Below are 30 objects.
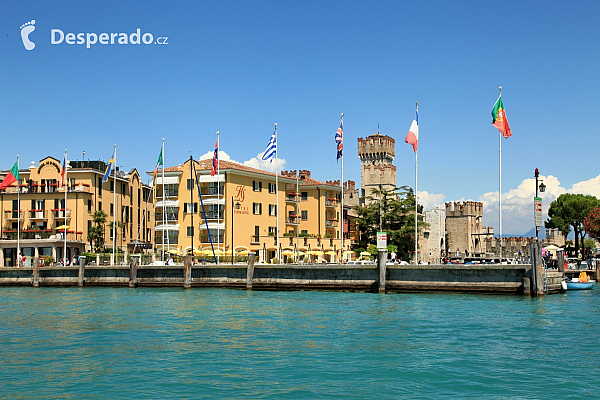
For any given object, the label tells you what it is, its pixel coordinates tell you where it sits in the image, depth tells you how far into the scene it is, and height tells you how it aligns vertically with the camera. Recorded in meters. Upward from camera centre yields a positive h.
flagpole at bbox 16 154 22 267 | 66.94 -0.39
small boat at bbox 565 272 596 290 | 53.05 -3.83
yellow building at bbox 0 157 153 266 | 75.19 +4.03
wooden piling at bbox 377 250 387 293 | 45.53 -2.12
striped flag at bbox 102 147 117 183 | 62.19 +7.79
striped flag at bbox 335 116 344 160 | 56.16 +8.84
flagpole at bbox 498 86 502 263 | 45.81 +2.29
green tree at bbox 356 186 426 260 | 88.31 +2.58
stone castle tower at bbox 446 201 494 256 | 118.81 +2.20
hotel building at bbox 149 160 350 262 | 73.81 +3.36
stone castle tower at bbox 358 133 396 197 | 120.69 +14.57
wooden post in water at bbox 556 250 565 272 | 58.06 -2.12
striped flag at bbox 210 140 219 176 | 59.63 +8.04
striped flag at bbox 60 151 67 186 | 65.75 +7.72
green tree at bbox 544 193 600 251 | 106.69 +4.67
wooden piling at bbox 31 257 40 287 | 58.03 -3.12
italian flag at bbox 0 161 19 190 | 61.69 +6.41
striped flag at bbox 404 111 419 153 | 48.97 +8.04
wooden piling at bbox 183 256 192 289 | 52.91 -2.65
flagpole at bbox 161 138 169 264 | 73.98 +2.54
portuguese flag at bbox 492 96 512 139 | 43.88 +8.28
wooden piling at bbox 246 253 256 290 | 50.69 -2.67
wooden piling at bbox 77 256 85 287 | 56.28 -2.66
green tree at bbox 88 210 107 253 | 77.88 +1.22
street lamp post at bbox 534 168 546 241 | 41.97 +3.58
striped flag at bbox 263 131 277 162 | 55.94 +8.07
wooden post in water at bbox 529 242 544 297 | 41.22 -2.16
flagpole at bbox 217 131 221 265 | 73.06 +2.89
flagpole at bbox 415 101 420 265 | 51.62 +5.51
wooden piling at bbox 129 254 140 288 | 54.53 -2.61
